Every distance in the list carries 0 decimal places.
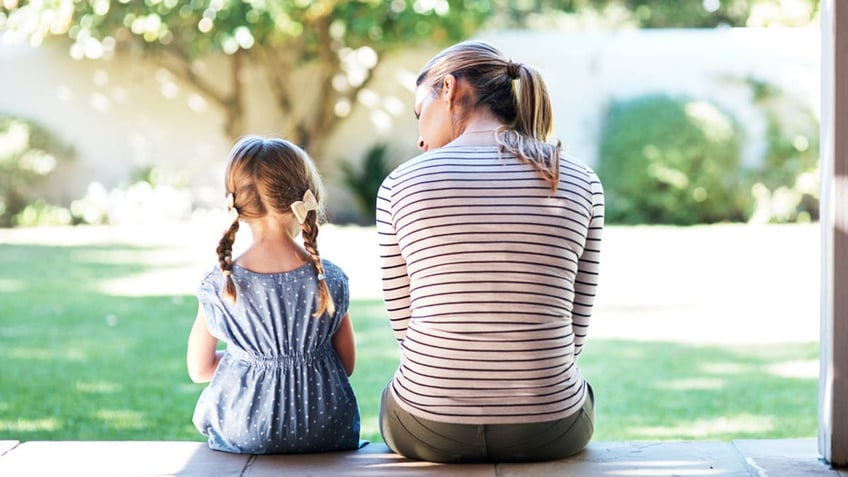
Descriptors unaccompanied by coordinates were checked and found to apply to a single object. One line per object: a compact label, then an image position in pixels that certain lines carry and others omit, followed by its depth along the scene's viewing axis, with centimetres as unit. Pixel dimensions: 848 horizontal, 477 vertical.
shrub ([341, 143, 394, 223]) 1286
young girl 281
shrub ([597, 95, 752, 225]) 1207
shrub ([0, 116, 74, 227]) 1202
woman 254
